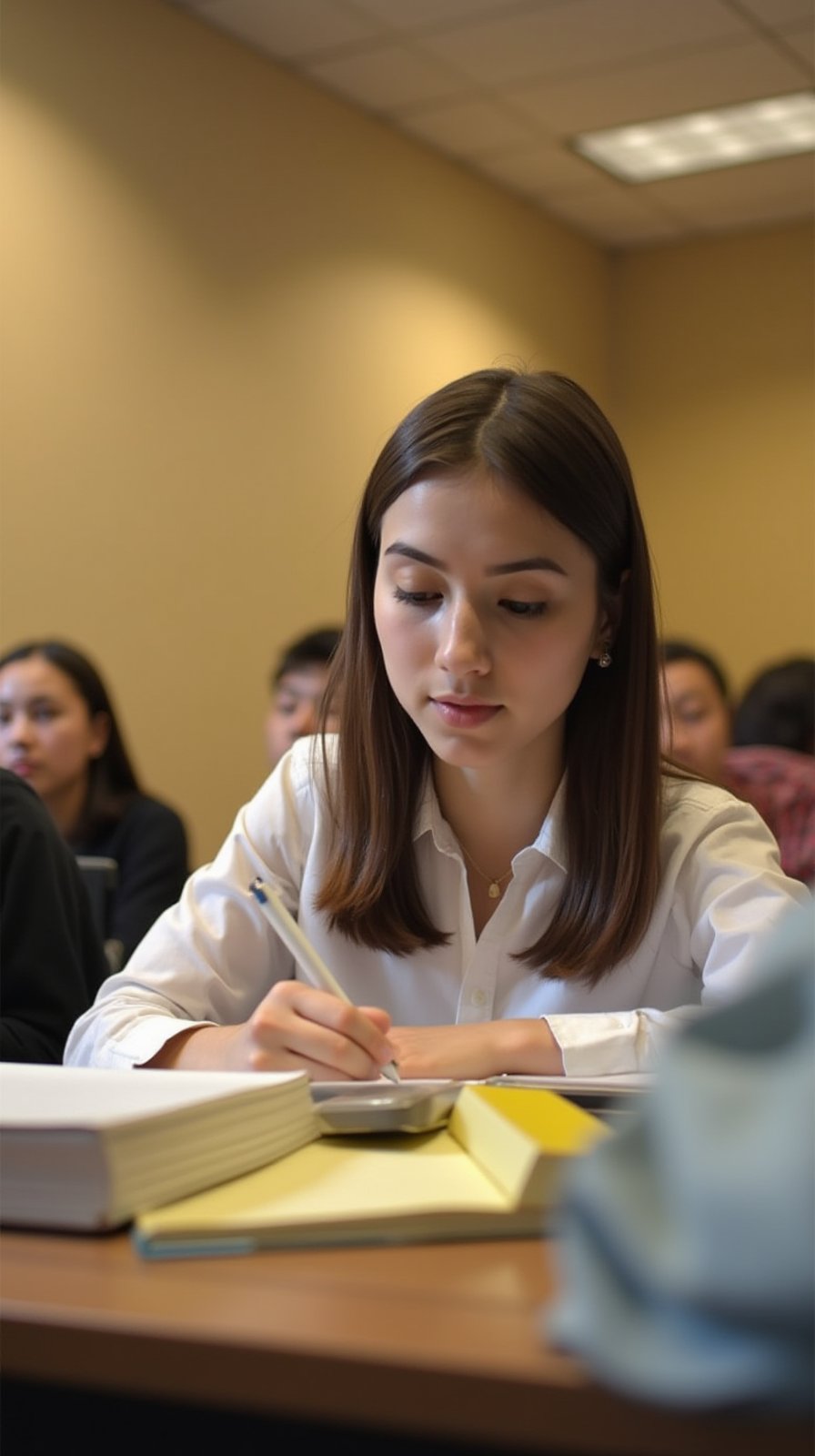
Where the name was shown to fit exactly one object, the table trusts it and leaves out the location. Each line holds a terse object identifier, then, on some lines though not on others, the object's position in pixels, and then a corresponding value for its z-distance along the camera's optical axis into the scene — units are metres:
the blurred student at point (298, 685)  4.03
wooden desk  0.50
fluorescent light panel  5.07
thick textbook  0.72
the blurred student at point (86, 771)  3.65
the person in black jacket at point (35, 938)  1.77
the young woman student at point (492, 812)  1.44
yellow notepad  0.70
